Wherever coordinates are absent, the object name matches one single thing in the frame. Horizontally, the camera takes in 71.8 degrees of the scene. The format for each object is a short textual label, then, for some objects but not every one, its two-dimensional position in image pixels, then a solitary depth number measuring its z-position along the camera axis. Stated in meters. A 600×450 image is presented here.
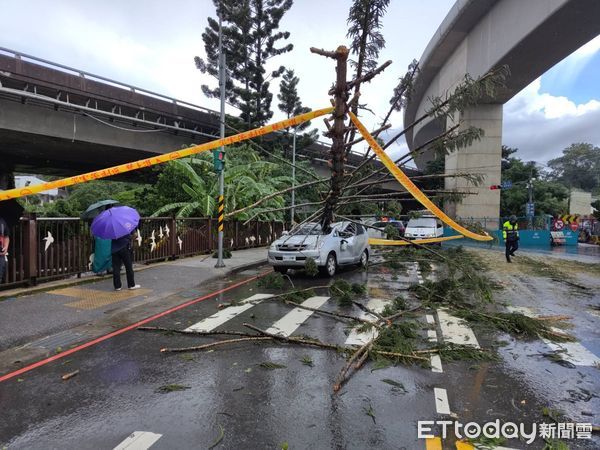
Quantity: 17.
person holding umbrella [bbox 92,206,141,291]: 8.32
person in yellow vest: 16.11
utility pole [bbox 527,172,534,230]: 33.22
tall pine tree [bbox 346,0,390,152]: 7.36
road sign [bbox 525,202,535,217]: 38.56
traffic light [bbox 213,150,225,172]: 12.05
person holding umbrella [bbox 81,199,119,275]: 10.07
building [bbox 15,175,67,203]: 64.31
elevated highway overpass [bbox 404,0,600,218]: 20.84
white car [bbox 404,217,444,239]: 22.19
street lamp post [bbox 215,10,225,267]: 12.55
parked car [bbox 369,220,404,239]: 24.65
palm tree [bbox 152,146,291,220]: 19.44
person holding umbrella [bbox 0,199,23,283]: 6.17
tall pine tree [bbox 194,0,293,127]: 34.44
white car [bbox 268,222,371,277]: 11.15
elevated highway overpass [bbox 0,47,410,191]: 17.84
